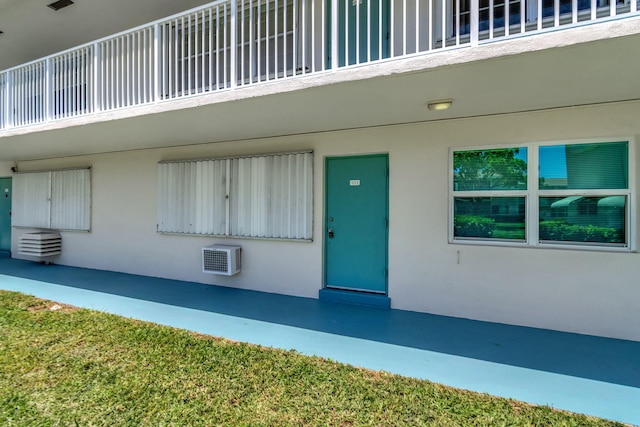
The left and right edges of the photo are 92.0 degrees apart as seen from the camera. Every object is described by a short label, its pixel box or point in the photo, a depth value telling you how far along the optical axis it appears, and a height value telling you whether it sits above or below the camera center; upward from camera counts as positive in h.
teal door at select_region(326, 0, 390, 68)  4.82 +2.91
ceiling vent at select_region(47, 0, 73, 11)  6.62 +4.52
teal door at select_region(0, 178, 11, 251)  9.29 -0.02
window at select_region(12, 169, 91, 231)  7.78 +0.34
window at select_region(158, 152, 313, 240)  5.45 +0.29
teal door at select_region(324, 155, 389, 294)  5.00 -0.20
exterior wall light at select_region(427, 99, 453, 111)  3.74 +1.33
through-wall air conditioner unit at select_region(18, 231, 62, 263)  7.75 -0.82
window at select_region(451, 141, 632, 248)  3.89 +0.21
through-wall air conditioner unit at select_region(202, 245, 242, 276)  5.72 -0.90
